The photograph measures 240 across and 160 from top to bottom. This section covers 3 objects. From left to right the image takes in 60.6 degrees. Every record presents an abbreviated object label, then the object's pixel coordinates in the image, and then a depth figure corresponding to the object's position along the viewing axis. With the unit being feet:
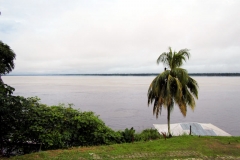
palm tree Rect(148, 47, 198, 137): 40.22
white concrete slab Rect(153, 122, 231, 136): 54.34
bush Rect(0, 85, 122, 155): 28.35
